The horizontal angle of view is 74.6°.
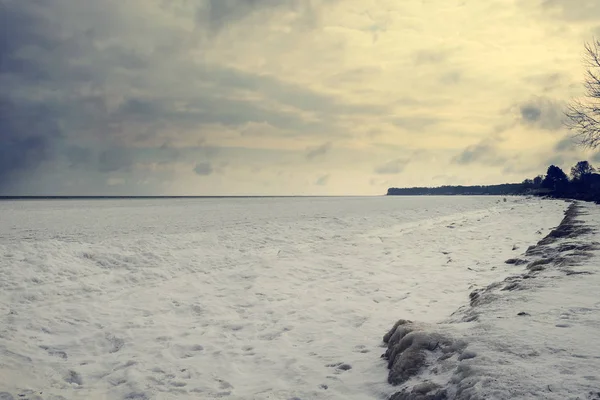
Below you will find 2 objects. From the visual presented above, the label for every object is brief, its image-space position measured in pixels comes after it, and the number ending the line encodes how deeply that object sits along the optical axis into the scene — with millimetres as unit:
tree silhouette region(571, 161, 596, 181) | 125675
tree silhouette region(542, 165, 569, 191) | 125331
